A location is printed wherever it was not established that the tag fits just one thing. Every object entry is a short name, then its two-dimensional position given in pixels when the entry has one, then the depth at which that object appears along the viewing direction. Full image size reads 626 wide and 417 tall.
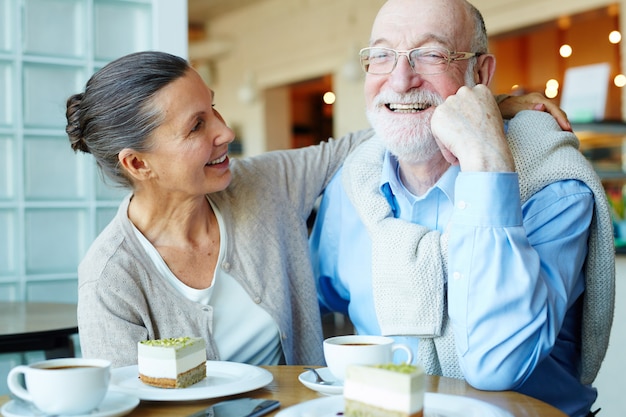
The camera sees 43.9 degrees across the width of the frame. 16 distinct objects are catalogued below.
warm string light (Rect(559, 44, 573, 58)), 8.30
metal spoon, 1.19
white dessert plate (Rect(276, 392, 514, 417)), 1.03
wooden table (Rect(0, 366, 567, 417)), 1.10
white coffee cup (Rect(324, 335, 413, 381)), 1.12
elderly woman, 1.54
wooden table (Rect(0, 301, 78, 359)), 1.98
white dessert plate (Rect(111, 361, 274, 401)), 1.15
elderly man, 1.33
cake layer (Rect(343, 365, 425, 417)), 0.93
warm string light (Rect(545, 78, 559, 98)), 8.01
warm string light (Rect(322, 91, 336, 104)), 9.98
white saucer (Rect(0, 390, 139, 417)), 1.03
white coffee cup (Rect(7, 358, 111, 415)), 0.99
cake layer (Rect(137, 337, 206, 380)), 1.18
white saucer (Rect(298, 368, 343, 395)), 1.15
